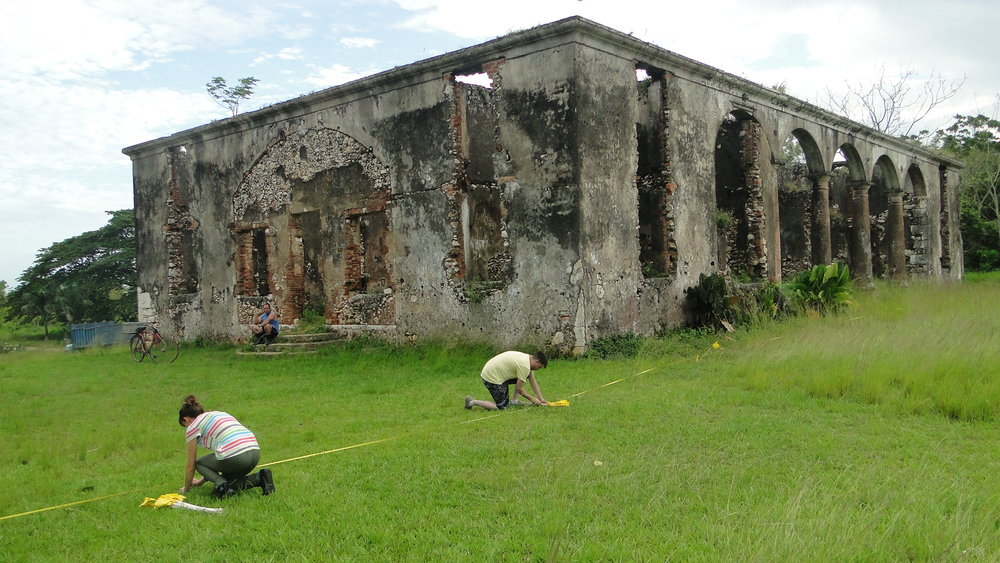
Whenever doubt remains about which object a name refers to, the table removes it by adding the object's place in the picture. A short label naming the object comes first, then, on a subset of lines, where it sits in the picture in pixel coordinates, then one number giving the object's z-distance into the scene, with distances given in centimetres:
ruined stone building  1277
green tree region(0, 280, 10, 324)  3848
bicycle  1705
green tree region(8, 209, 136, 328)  3291
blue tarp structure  2348
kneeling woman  587
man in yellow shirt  874
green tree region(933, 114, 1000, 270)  3391
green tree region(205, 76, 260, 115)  3198
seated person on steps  1605
